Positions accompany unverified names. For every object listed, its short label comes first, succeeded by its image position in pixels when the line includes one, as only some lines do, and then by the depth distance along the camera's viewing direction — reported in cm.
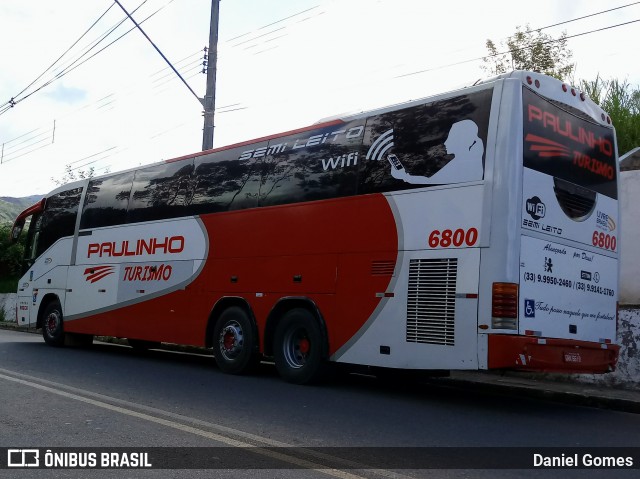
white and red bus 825
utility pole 1752
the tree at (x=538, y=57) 3030
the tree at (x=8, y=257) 3622
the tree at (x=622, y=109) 2477
